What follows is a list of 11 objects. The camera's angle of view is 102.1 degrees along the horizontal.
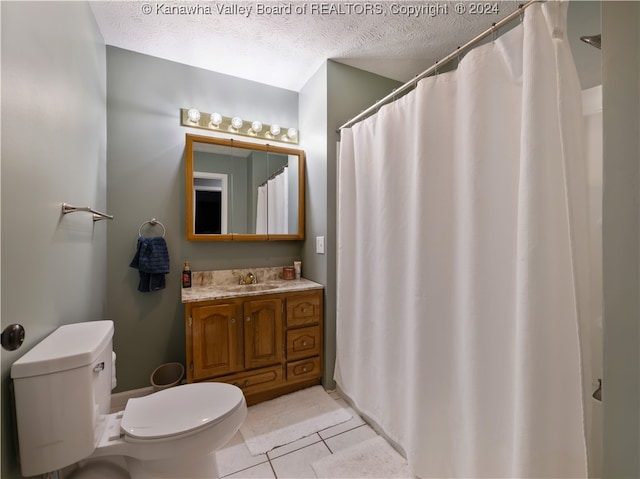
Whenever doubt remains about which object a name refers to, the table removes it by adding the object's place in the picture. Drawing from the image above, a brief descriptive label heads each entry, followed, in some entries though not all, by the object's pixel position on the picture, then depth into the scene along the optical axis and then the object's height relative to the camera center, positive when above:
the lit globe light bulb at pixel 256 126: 2.23 +1.03
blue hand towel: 1.82 -0.12
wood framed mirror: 2.05 +0.47
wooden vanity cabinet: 1.67 -0.68
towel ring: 1.93 +0.18
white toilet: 0.79 -0.68
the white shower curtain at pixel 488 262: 0.80 -0.07
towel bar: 1.10 +0.17
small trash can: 1.92 -0.97
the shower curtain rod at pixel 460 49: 0.84 +0.80
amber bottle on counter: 1.98 -0.24
